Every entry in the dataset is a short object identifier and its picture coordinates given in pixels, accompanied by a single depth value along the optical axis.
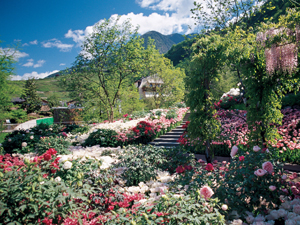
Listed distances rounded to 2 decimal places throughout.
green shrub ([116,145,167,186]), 3.35
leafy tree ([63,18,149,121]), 9.13
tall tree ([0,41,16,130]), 10.15
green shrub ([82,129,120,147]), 6.40
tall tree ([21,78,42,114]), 36.72
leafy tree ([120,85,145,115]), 18.98
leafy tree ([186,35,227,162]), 4.29
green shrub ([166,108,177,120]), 9.04
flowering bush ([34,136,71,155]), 4.95
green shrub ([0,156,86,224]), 1.80
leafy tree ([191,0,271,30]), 9.86
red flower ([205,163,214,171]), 2.87
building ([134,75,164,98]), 18.98
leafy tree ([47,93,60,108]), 41.25
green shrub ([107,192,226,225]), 1.57
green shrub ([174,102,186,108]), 13.31
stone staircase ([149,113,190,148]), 6.99
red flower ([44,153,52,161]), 2.89
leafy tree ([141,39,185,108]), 18.28
